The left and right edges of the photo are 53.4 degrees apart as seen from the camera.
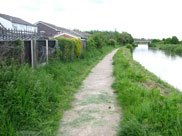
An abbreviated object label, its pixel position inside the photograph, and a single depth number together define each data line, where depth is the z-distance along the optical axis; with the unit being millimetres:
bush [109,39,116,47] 51894
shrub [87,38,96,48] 20269
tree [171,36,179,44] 74100
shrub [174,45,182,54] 47431
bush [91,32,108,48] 26028
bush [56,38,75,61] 10758
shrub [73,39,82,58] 13813
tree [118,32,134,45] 74000
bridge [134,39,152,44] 97375
